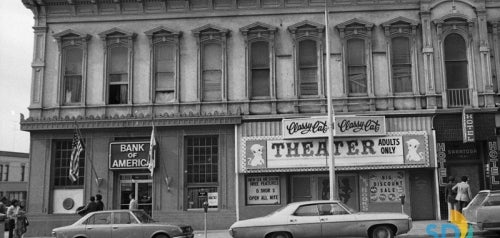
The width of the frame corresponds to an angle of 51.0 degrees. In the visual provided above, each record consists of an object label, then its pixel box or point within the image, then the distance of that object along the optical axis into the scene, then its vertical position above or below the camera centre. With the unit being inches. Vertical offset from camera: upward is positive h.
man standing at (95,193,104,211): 723.4 -14.6
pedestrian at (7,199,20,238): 712.9 -26.4
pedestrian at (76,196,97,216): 708.7 -19.7
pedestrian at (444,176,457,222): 746.8 -10.7
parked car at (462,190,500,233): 587.5 -25.0
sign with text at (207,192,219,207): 855.1 -11.2
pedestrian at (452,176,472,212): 719.7 -5.1
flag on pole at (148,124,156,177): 834.1 +64.4
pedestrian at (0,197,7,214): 711.1 -17.2
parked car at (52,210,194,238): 608.4 -40.1
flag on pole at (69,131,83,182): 838.5 +60.9
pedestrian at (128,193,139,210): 763.9 -16.0
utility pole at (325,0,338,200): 723.6 +98.2
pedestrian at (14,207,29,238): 703.1 -40.2
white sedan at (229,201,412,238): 578.2 -36.7
